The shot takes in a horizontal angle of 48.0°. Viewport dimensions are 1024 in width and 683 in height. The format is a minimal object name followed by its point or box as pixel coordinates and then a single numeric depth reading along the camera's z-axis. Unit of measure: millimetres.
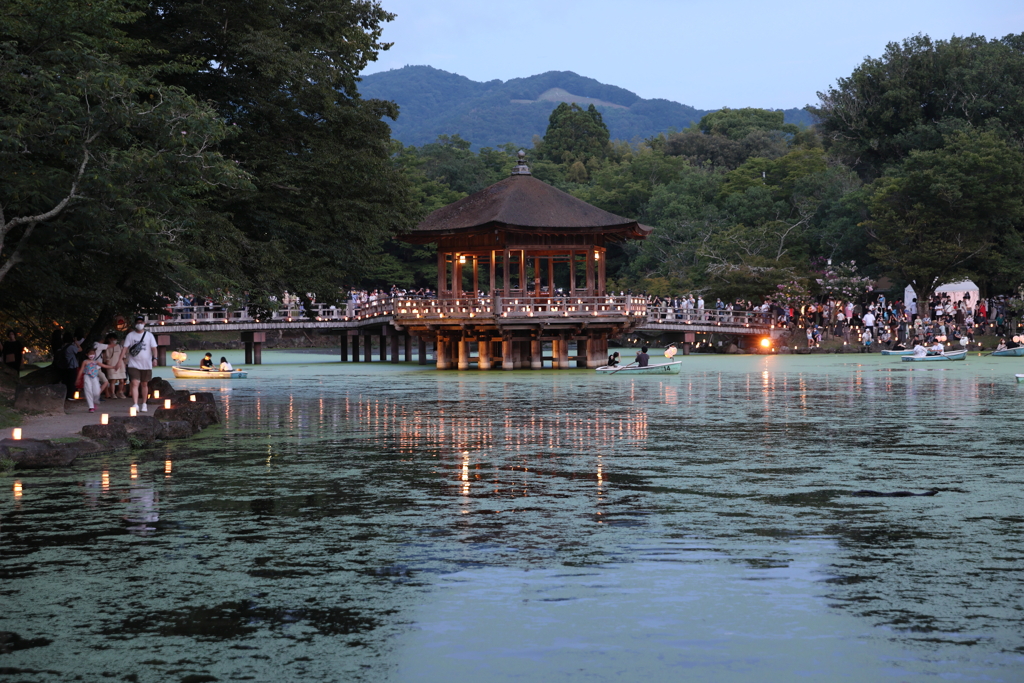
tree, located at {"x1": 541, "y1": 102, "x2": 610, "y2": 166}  106312
